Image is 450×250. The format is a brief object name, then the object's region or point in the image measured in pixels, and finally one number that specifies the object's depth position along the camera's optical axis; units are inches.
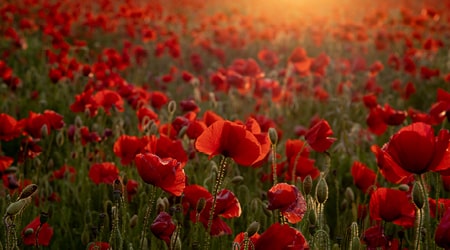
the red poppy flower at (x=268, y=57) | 199.8
